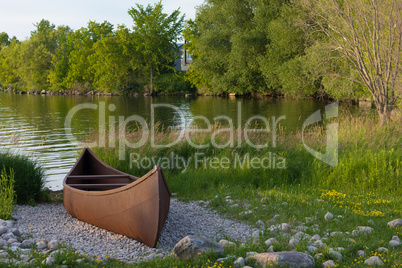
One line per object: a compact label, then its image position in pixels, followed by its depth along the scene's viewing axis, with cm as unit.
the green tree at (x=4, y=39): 11919
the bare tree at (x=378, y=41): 1764
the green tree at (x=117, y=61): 6862
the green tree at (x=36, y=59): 8319
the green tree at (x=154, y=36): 6869
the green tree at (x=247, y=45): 4288
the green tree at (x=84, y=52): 7419
